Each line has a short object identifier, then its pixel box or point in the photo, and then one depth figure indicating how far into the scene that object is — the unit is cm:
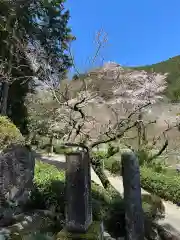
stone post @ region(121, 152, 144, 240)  330
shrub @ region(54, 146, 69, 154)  1188
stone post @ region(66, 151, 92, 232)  255
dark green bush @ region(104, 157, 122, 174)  895
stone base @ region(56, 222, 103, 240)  246
